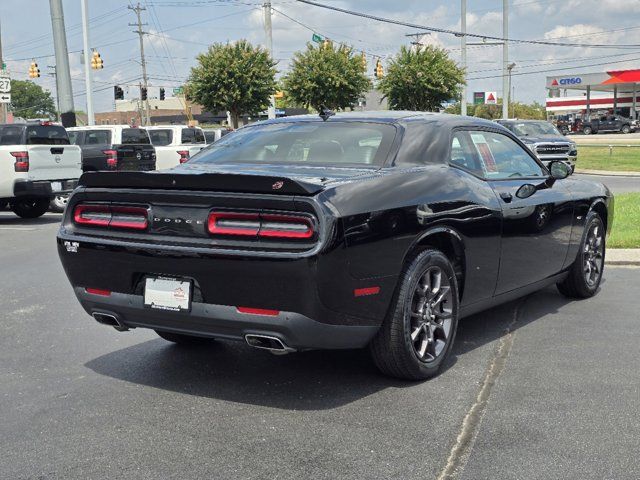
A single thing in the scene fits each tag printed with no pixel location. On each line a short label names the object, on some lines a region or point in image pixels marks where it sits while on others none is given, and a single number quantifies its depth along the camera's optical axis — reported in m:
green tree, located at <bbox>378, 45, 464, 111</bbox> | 44.72
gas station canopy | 78.38
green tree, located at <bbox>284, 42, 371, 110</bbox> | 44.41
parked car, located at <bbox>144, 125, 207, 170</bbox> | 23.18
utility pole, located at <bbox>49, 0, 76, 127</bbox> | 26.50
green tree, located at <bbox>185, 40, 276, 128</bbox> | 39.84
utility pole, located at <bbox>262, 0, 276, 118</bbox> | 34.37
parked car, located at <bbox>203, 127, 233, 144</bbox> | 28.30
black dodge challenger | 4.10
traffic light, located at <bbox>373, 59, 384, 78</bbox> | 50.47
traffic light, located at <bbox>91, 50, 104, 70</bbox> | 39.03
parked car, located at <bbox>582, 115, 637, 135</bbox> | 69.38
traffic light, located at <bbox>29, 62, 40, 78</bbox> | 45.98
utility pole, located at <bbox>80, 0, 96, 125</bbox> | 31.98
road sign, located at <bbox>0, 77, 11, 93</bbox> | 24.36
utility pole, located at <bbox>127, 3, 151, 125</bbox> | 75.32
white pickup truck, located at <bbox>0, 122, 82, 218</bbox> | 14.44
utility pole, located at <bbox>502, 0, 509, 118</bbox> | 43.41
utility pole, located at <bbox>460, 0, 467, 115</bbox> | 41.03
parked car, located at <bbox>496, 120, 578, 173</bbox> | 24.44
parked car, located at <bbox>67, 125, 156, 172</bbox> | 19.14
